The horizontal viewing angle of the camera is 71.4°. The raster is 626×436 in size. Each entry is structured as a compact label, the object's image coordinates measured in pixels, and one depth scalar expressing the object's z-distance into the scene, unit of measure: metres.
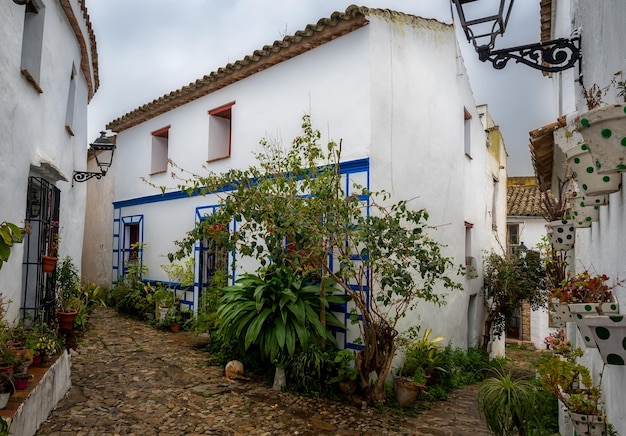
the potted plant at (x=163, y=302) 10.18
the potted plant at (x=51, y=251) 6.20
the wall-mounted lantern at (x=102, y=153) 8.04
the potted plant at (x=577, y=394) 2.86
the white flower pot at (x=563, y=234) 4.23
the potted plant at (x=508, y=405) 3.55
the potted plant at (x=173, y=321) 9.77
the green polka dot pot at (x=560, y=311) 3.26
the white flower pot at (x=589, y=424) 2.81
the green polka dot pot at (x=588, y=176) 2.16
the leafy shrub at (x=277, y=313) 6.36
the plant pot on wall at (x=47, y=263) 6.18
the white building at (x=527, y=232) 16.16
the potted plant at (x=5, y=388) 3.71
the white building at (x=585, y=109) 2.22
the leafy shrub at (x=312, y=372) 6.32
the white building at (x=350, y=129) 7.21
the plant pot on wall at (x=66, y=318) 7.19
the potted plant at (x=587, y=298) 2.15
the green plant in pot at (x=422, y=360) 7.16
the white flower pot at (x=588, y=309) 2.25
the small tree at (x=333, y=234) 5.60
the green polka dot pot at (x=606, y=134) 1.65
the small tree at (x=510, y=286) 11.58
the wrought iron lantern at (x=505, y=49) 3.18
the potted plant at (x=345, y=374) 6.31
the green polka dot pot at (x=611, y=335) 1.84
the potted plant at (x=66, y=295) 7.23
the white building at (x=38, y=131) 4.96
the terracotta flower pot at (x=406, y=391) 6.45
